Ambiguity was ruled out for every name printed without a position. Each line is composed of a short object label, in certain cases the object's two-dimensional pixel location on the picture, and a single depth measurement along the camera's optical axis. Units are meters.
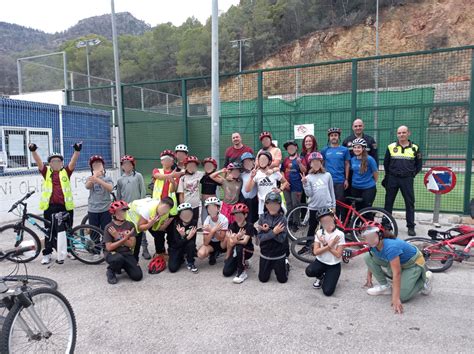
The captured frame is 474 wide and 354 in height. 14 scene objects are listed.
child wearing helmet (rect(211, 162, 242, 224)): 5.63
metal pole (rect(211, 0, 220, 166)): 6.91
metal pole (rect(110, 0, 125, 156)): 9.93
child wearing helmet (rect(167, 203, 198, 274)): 5.02
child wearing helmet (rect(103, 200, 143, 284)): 4.66
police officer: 6.03
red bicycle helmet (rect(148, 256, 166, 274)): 4.93
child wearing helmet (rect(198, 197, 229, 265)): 4.97
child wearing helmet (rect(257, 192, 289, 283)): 4.51
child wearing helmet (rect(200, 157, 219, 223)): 5.84
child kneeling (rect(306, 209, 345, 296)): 4.16
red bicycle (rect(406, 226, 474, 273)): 4.70
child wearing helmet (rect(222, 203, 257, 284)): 4.70
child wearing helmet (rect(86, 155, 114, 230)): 5.38
